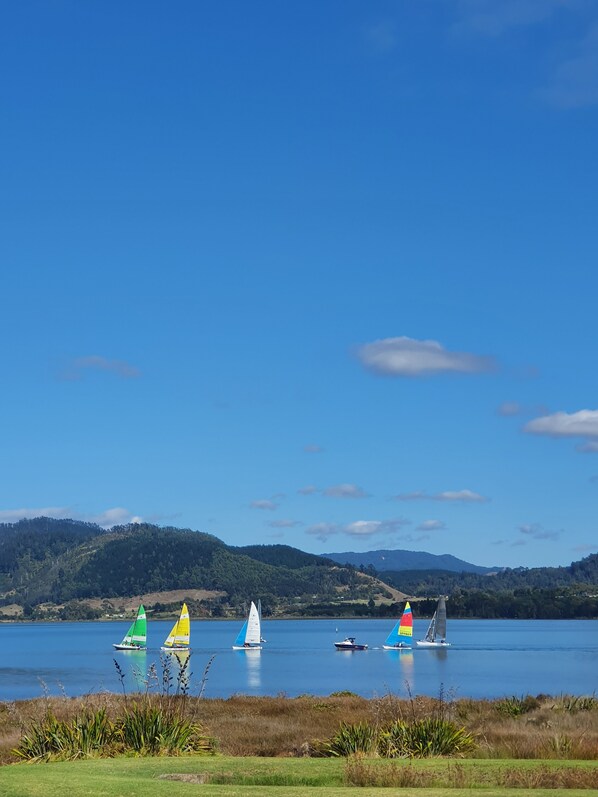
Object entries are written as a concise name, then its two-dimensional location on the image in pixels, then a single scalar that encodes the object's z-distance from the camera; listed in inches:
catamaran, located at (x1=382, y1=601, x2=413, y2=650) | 5260.8
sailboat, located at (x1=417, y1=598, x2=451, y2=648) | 5502.0
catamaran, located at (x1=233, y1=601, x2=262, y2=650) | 5472.4
